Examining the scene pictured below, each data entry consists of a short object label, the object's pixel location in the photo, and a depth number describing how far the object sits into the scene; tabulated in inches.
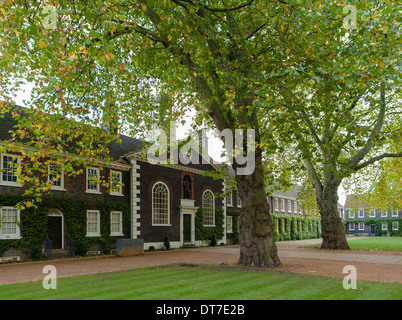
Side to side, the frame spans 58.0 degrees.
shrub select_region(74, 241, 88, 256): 834.2
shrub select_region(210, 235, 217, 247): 1253.1
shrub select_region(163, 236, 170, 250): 1059.9
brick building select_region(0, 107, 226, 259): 740.6
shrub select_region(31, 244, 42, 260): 746.8
